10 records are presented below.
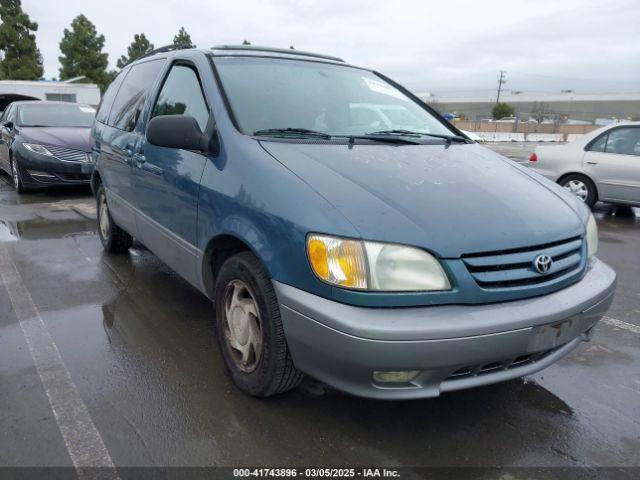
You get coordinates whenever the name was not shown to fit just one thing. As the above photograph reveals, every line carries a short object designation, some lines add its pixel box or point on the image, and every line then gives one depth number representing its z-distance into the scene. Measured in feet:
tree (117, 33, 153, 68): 140.46
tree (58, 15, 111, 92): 117.29
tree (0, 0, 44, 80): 105.60
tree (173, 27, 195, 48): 139.95
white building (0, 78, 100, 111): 71.41
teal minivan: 6.89
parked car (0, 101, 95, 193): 26.78
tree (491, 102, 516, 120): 230.68
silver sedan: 24.67
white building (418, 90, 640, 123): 243.68
